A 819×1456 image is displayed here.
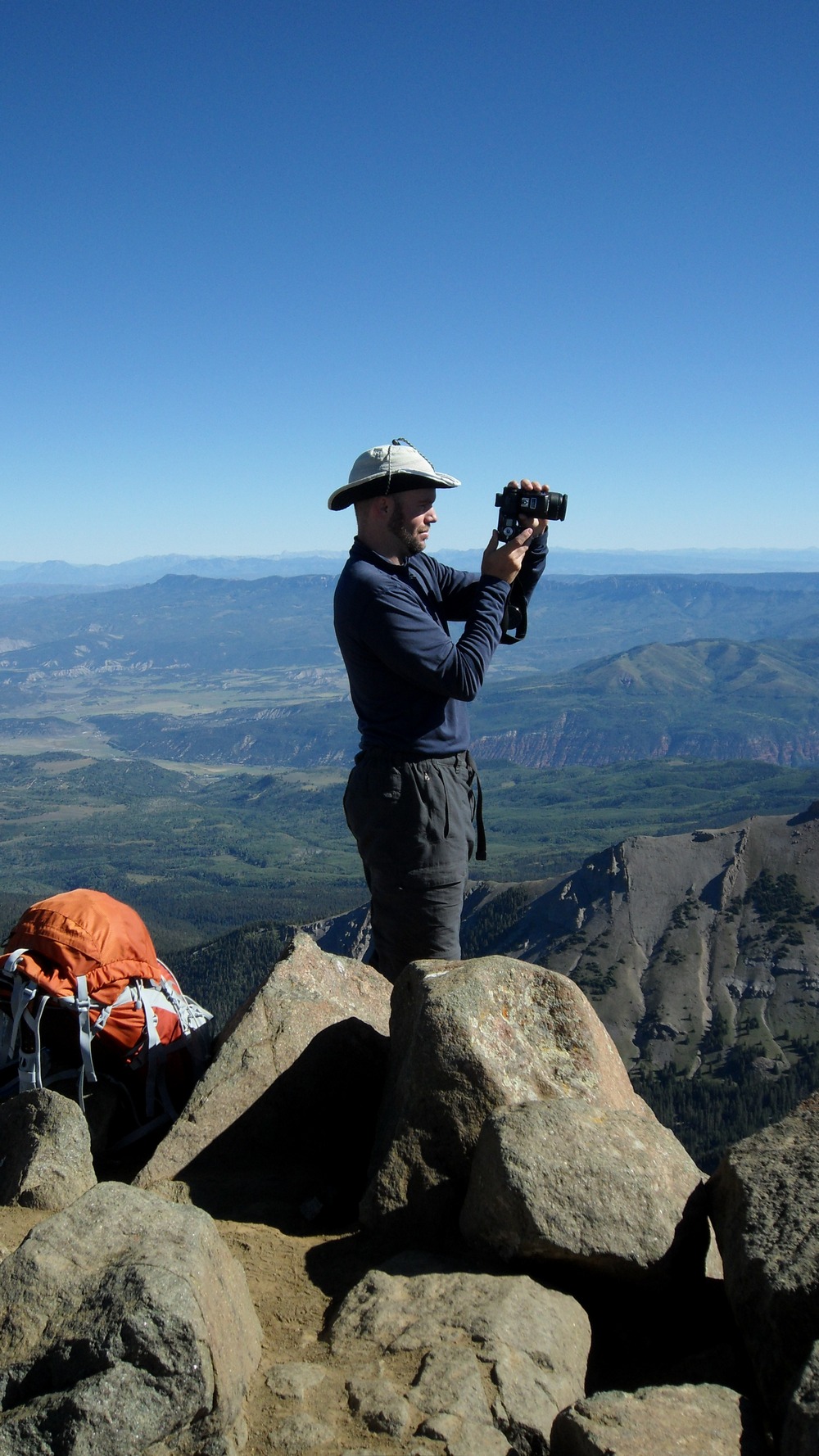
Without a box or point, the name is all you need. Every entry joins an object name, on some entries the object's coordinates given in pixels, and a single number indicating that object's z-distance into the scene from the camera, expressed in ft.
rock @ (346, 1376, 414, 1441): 12.57
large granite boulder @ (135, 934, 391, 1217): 21.34
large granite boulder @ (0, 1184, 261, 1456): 11.53
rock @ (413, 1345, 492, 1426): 12.96
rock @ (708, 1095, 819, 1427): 13.71
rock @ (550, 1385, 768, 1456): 11.98
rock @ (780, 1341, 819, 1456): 11.39
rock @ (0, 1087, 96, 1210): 19.43
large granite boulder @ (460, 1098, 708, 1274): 16.06
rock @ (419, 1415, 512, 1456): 12.39
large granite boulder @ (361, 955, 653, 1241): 18.38
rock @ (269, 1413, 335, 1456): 12.23
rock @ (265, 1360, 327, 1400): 13.37
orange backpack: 22.20
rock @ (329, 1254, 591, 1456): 13.15
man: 22.95
